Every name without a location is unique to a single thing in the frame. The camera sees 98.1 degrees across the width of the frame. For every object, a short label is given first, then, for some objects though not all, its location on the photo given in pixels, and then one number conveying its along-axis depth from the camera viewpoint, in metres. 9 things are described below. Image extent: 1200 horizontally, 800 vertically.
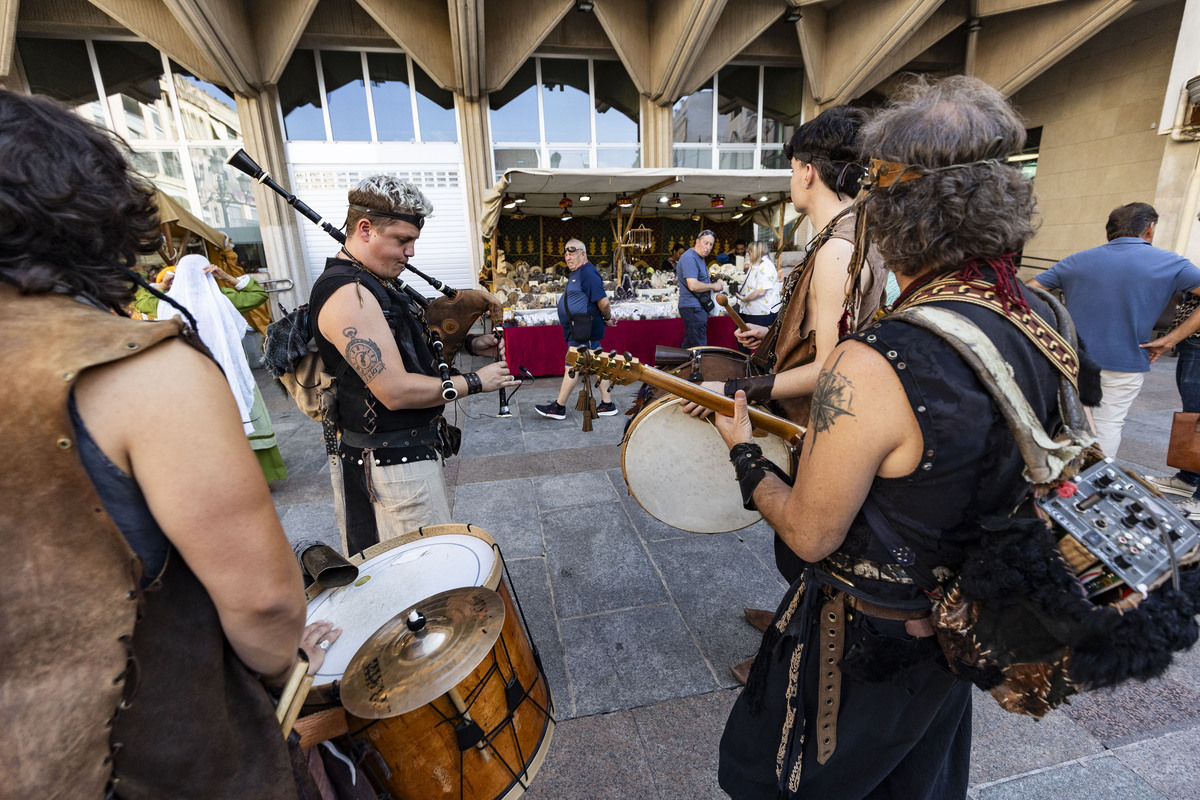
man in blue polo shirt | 3.52
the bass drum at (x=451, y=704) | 1.22
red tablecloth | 7.64
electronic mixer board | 0.93
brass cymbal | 1.12
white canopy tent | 8.23
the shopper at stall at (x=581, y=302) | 5.94
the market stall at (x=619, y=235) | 7.93
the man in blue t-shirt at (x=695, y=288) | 6.84
